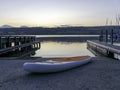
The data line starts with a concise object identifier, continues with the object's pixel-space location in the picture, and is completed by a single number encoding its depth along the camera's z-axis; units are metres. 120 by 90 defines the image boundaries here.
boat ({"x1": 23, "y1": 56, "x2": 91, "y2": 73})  2.76
